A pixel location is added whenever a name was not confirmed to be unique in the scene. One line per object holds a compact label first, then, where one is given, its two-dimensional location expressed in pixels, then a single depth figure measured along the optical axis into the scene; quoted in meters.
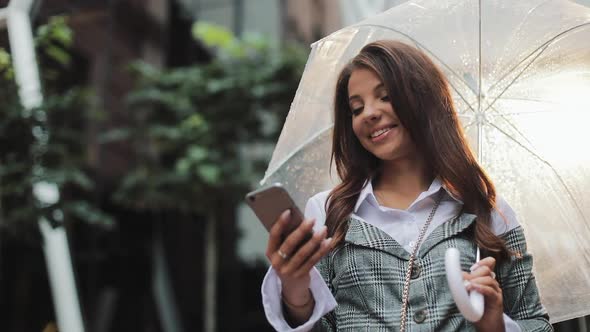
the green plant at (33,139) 2.85
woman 1.67
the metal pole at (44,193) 2.44
